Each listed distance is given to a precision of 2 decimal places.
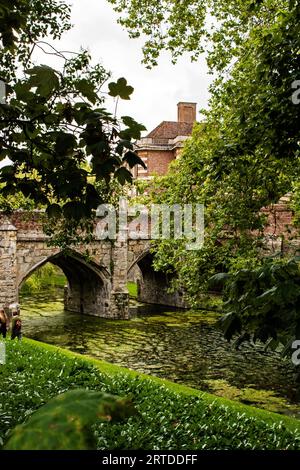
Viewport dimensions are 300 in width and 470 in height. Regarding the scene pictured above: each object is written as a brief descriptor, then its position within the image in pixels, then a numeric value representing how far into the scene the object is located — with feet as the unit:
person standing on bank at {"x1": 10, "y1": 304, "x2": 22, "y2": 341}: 48.83
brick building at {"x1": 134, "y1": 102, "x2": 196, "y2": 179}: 127.54
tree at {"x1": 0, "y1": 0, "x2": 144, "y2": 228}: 8.84
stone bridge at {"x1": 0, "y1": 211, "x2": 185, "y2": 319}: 65.67
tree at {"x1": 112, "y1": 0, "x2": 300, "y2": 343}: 15.81
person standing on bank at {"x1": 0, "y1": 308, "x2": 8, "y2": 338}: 47.65
